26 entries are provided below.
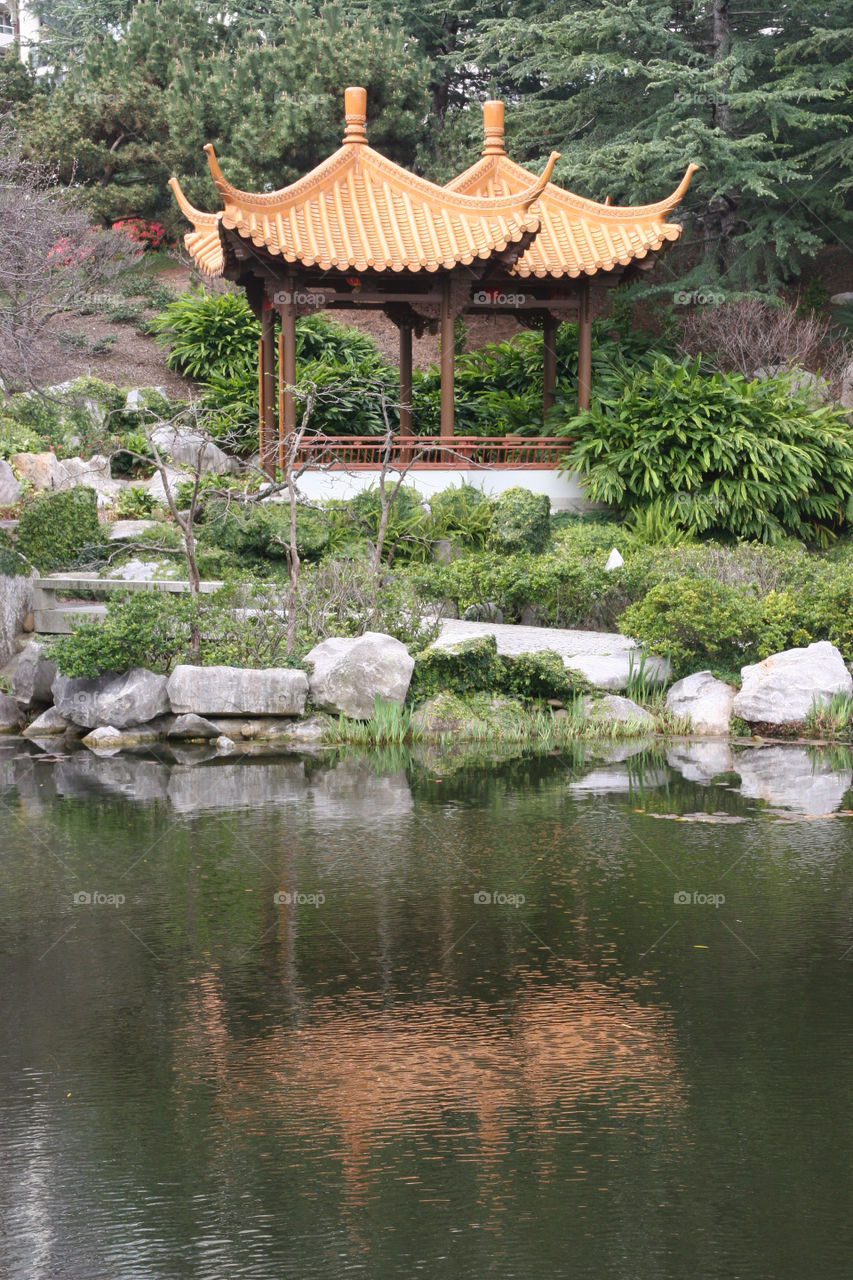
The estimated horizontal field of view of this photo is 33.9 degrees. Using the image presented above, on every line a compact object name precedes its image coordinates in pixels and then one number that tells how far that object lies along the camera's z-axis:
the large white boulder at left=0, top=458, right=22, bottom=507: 18.88
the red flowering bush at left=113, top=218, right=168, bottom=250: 33.81
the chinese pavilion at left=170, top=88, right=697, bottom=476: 18.94
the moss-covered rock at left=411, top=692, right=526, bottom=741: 12.54
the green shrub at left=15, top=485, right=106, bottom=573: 16.45
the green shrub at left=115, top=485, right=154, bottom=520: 19.56
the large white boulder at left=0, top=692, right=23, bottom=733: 13.15
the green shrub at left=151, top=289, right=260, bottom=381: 27.36
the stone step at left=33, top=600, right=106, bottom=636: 14.40
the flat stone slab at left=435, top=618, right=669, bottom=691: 13.23
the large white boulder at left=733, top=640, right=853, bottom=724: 12.60
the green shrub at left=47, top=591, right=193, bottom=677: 12.56
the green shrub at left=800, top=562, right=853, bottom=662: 13.26
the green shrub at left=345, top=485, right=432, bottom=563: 17.41
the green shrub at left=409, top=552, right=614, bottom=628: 14.85
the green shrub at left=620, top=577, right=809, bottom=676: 13.18
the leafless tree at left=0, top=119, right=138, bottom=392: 13.85
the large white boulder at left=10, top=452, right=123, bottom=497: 21.03
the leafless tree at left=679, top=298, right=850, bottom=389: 23.88
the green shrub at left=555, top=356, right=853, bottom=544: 18.11
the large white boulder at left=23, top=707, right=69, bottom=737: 12.94
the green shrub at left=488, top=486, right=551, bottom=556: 17.09
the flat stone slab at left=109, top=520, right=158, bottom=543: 17.69
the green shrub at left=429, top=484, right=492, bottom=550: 17.73
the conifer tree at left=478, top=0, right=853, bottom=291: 24.47
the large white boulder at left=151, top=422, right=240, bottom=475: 21.53
